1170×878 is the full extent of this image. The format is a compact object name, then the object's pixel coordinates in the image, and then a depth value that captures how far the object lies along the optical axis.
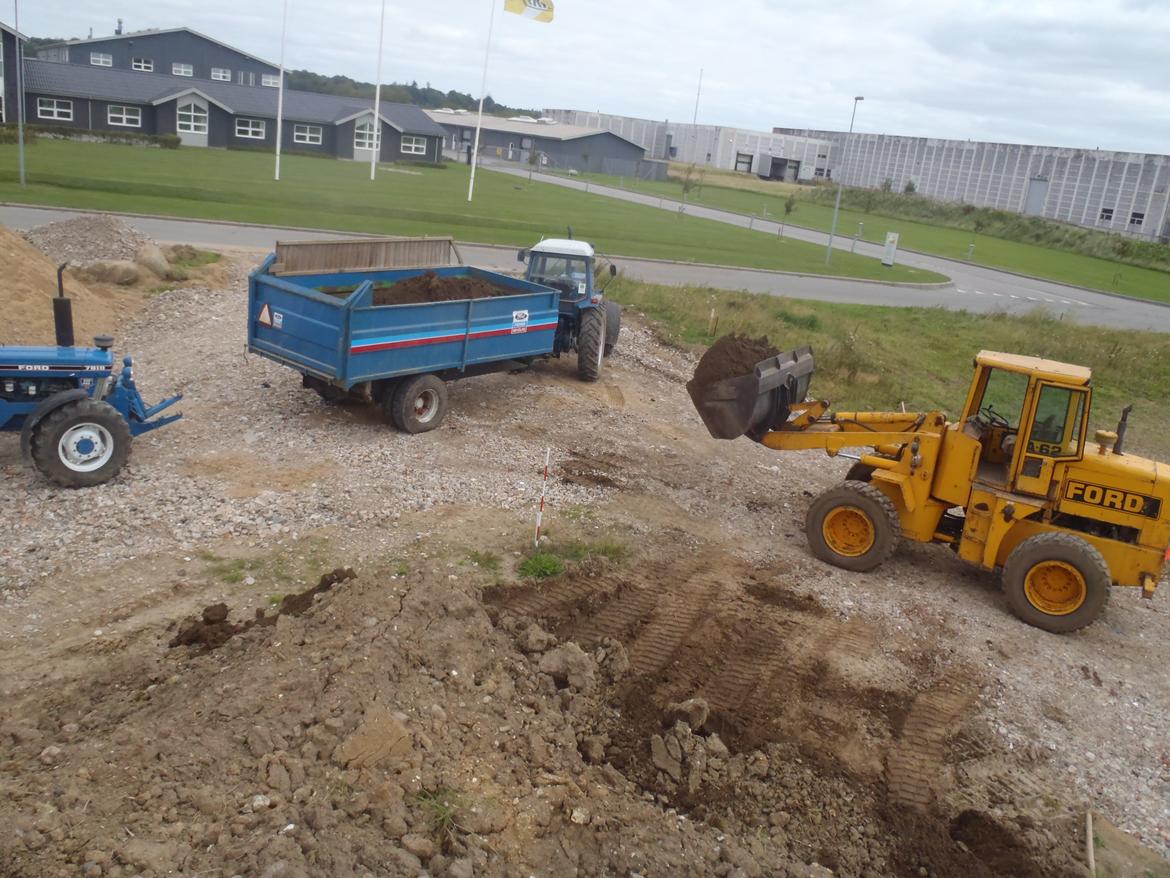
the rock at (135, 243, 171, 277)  19.31
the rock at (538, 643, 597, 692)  7.41
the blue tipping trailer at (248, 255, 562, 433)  11.89
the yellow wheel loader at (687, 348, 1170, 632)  9.73
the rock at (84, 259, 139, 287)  18.52
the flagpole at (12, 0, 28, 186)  31.16
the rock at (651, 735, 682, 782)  6.58
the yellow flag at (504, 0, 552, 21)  39.41
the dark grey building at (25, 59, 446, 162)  56.09
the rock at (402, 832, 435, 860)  5.35
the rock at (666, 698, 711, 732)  7.09
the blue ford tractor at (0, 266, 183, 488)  9.84
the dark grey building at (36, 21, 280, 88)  76.75
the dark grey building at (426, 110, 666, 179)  86.31
